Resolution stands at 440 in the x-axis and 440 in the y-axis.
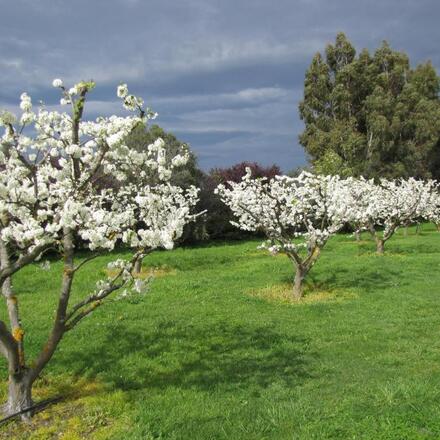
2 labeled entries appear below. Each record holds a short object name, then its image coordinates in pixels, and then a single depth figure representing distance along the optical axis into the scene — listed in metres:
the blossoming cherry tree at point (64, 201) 6.28
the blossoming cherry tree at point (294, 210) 15.74
